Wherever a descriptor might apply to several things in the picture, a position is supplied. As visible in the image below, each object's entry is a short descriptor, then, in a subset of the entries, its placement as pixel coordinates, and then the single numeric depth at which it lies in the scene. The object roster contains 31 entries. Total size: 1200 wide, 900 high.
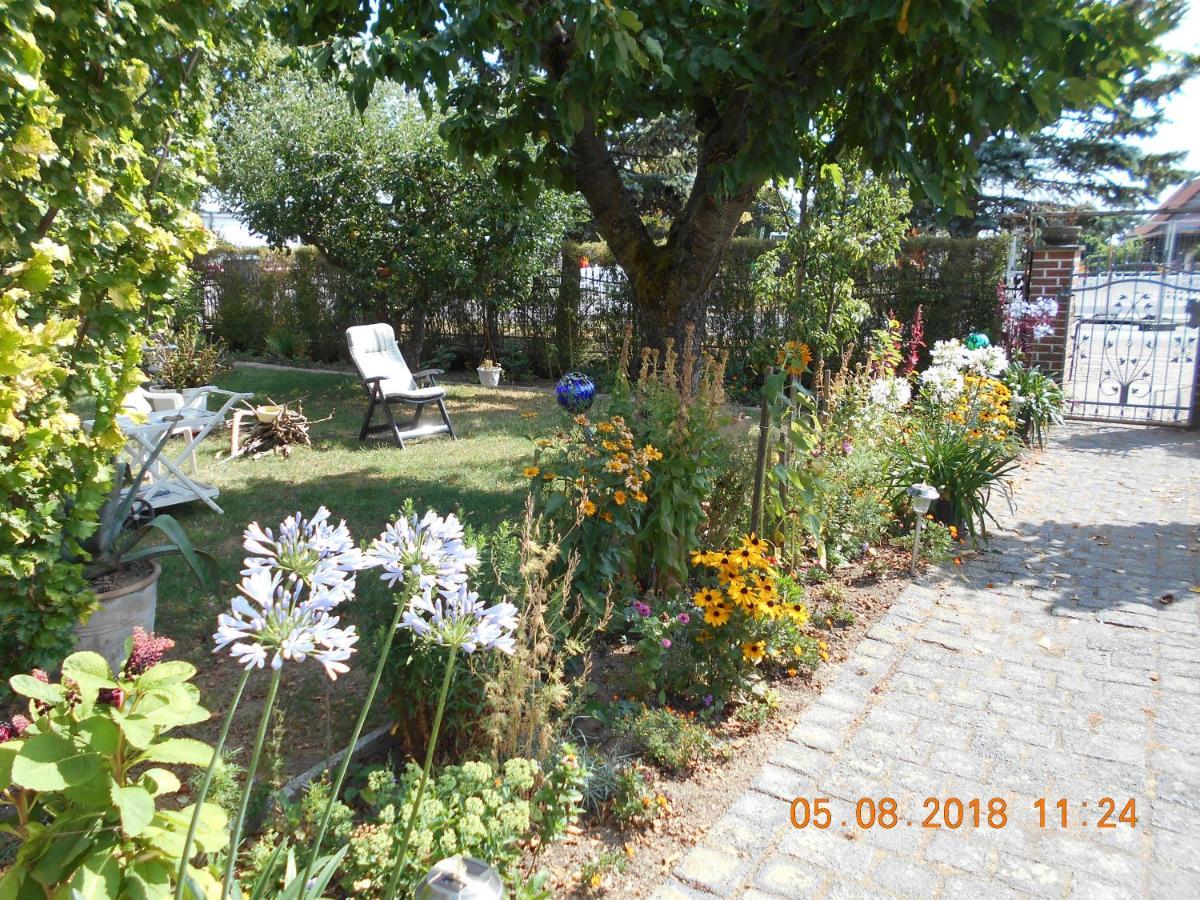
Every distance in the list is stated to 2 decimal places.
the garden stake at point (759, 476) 3.94
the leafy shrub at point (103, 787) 1.54
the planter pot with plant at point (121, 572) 3.05
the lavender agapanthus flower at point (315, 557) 1.46
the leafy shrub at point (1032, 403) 7.73
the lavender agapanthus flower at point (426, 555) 1.61
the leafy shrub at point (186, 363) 8.82
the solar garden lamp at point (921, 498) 4.39
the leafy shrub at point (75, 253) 2.45
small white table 4.83
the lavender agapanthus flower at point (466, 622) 1.60
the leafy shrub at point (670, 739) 2.74
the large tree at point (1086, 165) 16.89
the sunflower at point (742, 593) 3.07
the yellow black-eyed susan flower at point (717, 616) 3.03
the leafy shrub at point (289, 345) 12.43
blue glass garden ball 7.86
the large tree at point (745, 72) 3.41
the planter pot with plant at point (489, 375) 11.01
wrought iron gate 8.77
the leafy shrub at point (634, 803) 2.48
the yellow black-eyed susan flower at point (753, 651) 3.10
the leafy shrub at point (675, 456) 3.49
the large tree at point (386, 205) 9.79
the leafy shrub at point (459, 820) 2.00
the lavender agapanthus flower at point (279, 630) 1.33
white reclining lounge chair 7.46
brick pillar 8.84
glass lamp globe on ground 1.55
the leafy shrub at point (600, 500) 3.24
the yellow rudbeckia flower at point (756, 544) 3.30
